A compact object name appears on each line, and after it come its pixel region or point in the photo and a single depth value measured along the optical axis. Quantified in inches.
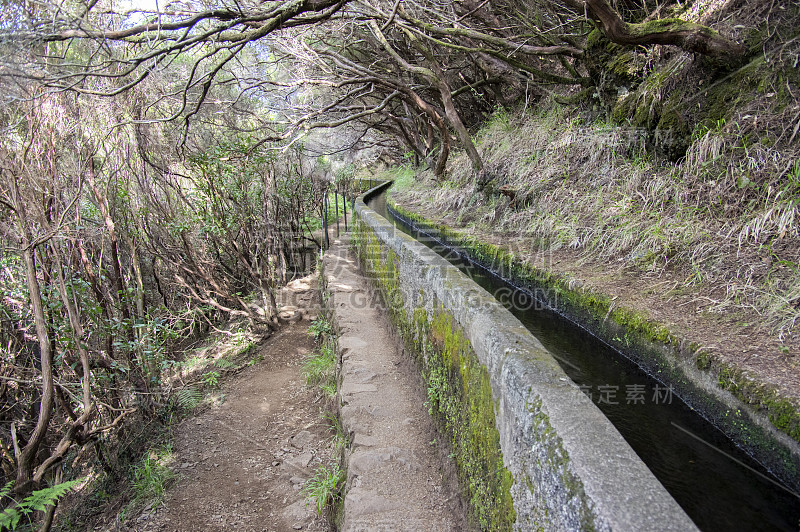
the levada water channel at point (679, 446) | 76.8
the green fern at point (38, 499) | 84.9
